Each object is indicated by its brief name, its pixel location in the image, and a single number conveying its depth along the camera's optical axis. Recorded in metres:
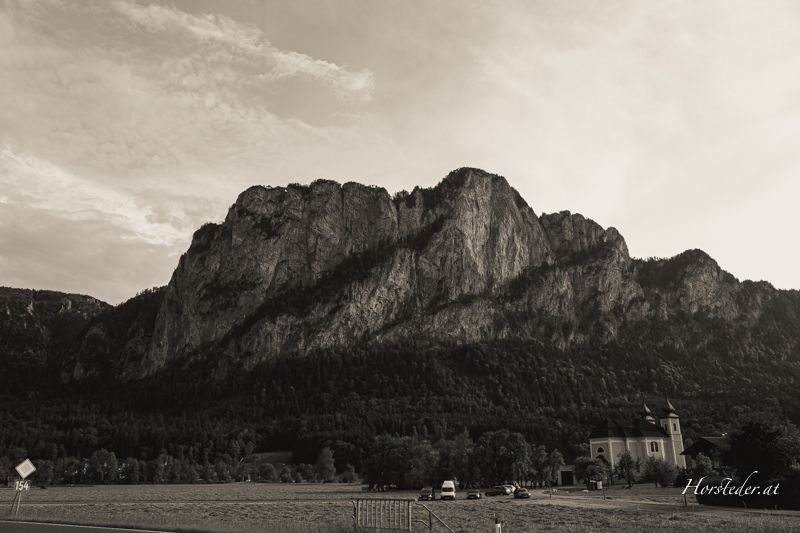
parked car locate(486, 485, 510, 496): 82.75
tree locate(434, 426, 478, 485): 101.62
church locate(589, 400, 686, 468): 135.75
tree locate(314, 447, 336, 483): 149.88
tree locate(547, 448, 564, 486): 119.23
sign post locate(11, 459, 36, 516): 38.99
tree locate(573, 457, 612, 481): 101.69
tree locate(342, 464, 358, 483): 148.25
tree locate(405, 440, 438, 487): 100.88
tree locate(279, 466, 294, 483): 155.12
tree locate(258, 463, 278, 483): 155.25
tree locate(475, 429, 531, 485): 102.19
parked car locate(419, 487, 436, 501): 70.35
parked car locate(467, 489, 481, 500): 73.51
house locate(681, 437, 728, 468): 113.75
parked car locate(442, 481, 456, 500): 71.88
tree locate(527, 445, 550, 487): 112.91
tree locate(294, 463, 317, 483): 159.62
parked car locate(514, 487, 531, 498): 73.49
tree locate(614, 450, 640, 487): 110.69
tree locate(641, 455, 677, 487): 92.56
